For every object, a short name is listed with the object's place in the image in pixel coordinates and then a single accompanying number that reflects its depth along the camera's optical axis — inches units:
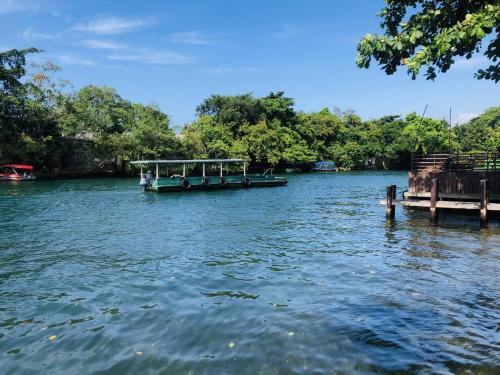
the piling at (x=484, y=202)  690.2
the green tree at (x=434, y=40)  190.4
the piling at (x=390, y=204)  812.6
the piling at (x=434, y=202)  750.5
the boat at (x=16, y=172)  1907.5
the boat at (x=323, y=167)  3481.8
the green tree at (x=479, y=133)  2496.8
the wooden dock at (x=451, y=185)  719.2
